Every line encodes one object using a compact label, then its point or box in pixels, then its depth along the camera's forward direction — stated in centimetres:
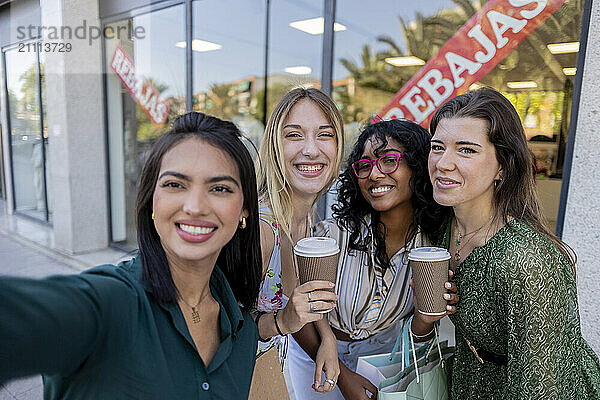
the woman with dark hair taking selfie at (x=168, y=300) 82
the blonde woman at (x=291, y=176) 204
